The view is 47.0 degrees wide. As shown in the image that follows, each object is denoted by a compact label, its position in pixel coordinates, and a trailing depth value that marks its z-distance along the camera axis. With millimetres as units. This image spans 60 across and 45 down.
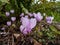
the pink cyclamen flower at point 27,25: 99
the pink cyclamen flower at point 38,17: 106
